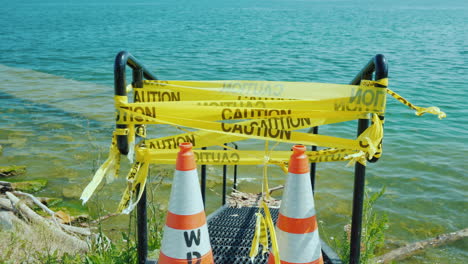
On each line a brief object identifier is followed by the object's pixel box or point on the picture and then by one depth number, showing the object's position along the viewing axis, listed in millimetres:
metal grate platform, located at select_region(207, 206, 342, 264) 3287
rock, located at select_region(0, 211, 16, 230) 4648
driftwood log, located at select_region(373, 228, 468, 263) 5047
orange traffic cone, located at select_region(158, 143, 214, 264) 2654
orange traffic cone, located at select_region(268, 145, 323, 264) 2656
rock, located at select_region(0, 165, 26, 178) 8148
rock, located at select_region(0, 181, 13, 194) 6523
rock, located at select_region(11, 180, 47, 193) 7351
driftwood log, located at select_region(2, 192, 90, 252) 4637
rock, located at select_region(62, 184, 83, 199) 7480
